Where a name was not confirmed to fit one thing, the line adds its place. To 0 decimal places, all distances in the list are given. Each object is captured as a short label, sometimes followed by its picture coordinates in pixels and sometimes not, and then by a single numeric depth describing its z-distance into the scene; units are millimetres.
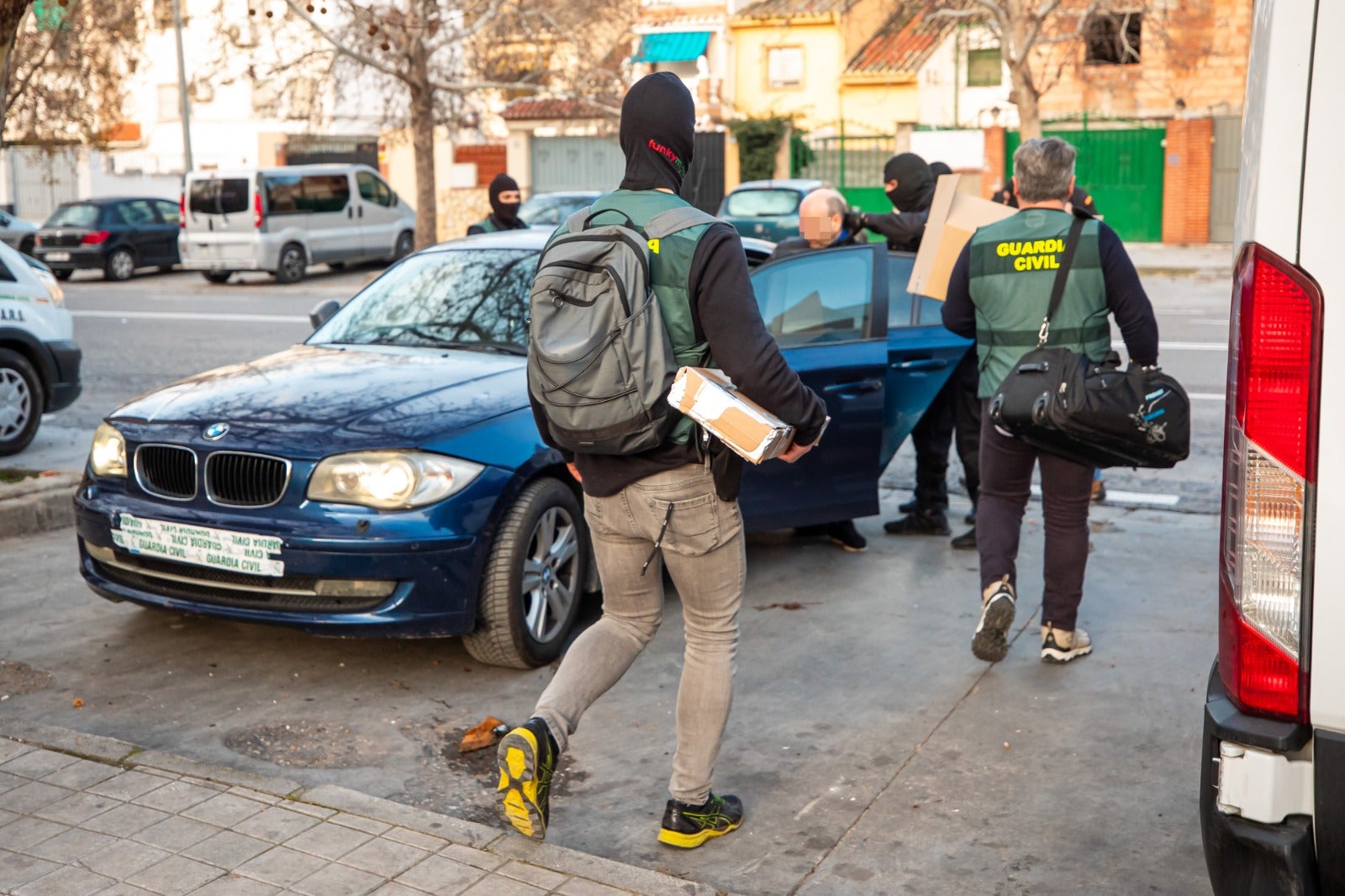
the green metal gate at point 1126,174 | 31219
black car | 25938
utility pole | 31391
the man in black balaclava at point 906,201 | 7309
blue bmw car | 4832
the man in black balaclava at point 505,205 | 10211
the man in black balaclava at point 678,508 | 3432
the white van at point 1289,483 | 2314
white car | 9172
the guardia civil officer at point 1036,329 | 4992
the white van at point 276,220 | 24344
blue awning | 39719
